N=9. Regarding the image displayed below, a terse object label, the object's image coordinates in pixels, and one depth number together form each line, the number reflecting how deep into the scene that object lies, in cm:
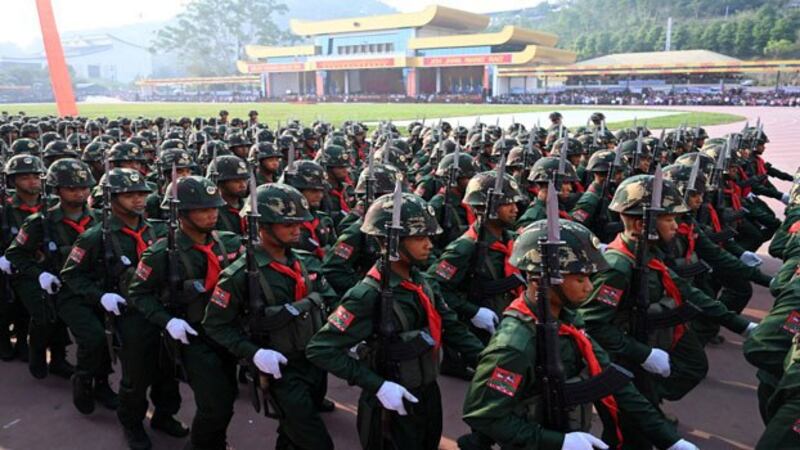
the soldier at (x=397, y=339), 372
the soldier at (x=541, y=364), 297
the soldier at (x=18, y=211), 689
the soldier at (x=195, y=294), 443
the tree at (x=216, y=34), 13900
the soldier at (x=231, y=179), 695
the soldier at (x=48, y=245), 602
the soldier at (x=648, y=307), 413
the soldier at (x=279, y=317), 402
